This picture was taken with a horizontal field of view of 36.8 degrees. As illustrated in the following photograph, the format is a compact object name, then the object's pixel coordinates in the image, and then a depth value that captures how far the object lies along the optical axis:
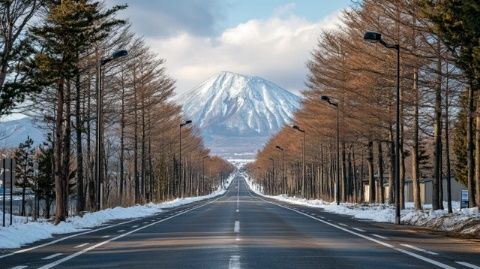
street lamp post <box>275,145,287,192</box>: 110.10
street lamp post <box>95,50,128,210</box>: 33.31
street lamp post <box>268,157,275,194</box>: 135.02
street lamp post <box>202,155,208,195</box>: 138.52
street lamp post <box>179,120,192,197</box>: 74.95
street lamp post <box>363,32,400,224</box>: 28.17
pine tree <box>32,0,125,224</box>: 27.92
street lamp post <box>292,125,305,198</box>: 71.12
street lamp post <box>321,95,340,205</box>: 49.92
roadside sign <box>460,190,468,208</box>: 43.72
